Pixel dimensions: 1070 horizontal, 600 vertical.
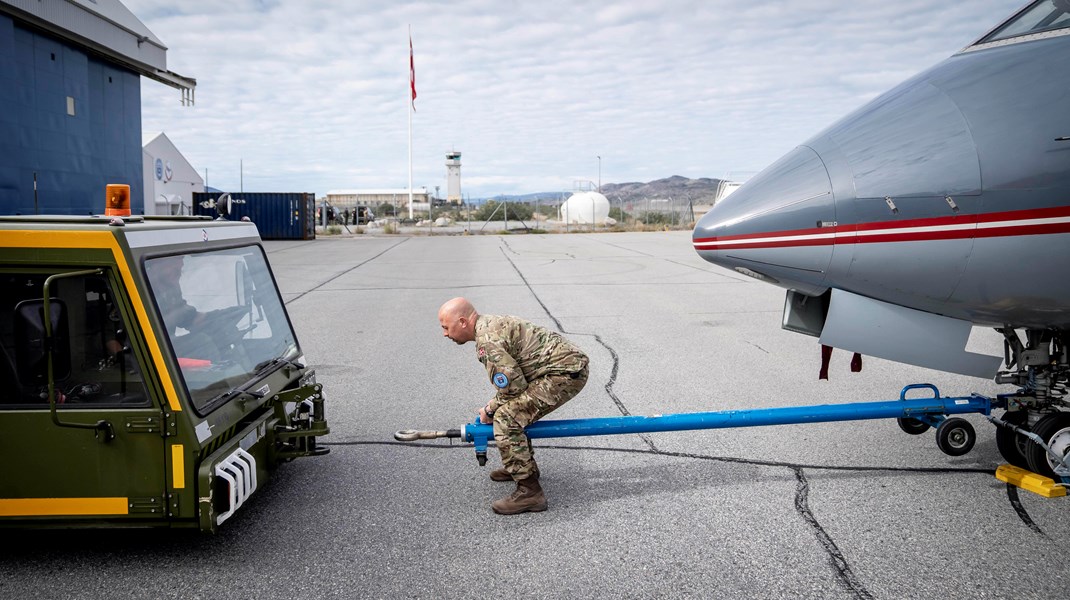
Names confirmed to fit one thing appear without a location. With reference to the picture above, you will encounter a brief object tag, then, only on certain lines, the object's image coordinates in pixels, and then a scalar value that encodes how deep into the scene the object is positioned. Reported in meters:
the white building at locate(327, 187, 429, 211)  117.69
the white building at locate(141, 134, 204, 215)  40.50
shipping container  38.66
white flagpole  57.12
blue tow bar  4.55
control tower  111.69
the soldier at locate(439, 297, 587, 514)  4.37
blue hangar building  18.14
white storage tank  65.88
